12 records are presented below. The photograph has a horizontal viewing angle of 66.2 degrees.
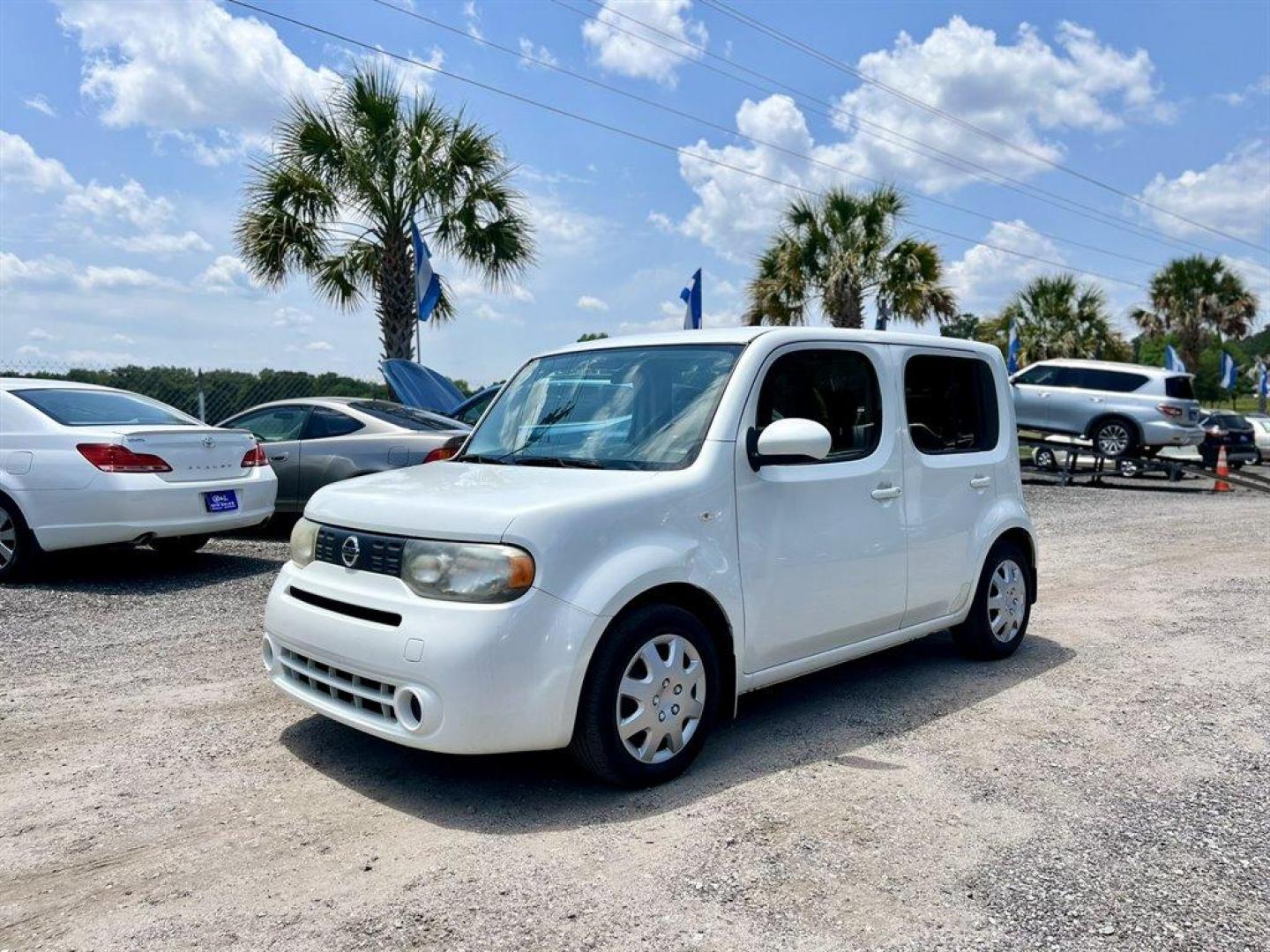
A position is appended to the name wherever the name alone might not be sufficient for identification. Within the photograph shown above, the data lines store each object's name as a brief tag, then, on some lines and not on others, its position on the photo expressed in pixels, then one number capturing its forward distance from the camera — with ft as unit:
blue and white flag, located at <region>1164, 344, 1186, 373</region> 93.04
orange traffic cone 51.40
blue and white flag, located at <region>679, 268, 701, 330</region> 49.03
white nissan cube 10.71
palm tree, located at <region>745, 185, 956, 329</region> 69.26
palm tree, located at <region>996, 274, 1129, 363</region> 100.58
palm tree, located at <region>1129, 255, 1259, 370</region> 121.19
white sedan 22.97
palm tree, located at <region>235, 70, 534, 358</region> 50.70
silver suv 56.29
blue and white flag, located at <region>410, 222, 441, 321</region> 46.11
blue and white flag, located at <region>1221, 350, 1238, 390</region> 122.72
